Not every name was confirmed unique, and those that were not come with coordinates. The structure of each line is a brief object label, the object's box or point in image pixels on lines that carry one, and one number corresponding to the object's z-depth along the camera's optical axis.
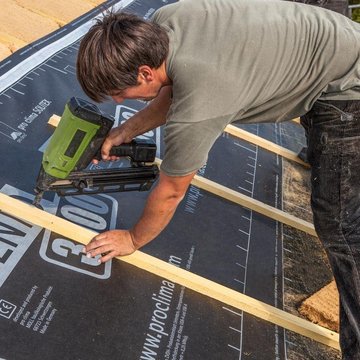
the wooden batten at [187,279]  2.50
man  1.84
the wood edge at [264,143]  4.10
